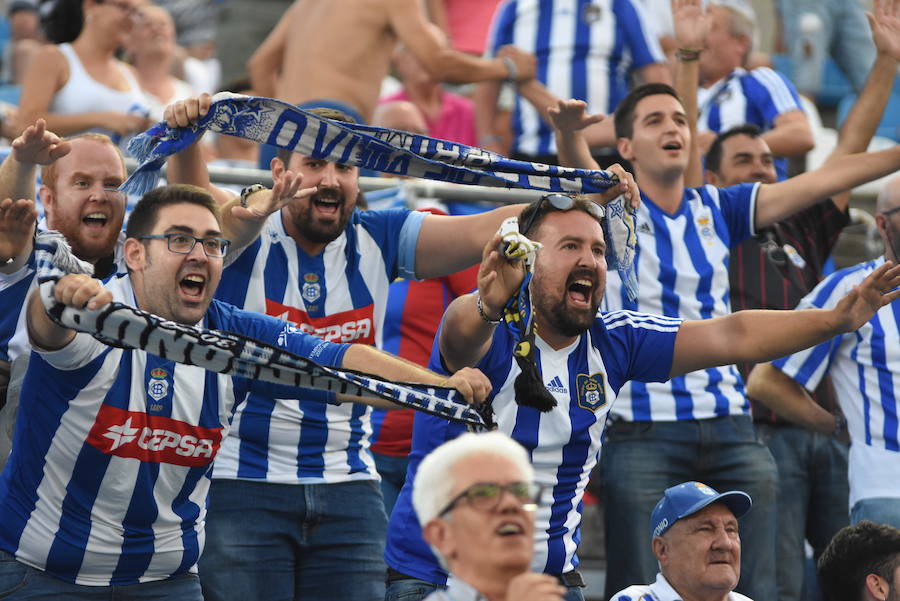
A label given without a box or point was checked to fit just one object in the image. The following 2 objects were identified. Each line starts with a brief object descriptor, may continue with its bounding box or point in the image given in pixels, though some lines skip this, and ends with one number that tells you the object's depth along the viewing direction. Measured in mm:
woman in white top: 14289
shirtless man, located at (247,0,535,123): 15031
